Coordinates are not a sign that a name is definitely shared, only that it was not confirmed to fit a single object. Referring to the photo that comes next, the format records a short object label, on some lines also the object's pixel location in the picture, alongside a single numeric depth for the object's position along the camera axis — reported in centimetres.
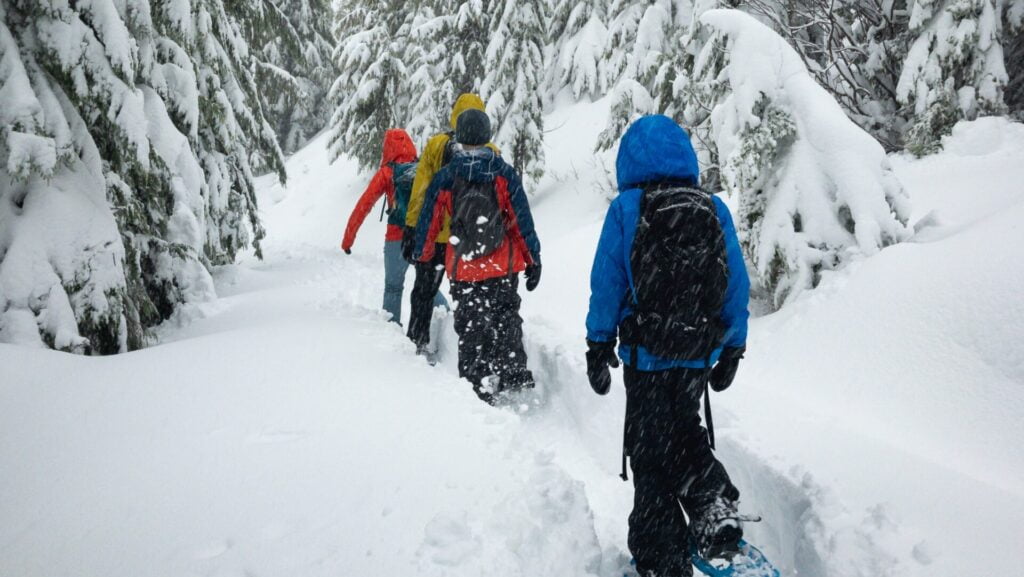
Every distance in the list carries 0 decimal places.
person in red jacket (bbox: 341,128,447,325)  604
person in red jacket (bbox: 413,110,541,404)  449
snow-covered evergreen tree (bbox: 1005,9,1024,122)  680
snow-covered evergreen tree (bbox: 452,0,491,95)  1558
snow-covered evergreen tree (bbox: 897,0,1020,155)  625
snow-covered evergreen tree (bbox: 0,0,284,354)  400
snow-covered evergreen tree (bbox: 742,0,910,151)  771
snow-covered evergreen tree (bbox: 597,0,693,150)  1076
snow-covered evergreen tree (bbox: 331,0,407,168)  1766
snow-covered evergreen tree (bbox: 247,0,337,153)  1015
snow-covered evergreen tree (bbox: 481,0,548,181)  1406
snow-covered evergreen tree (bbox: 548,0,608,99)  1712
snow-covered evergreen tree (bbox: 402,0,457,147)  1648
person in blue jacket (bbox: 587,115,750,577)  259
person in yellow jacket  484
